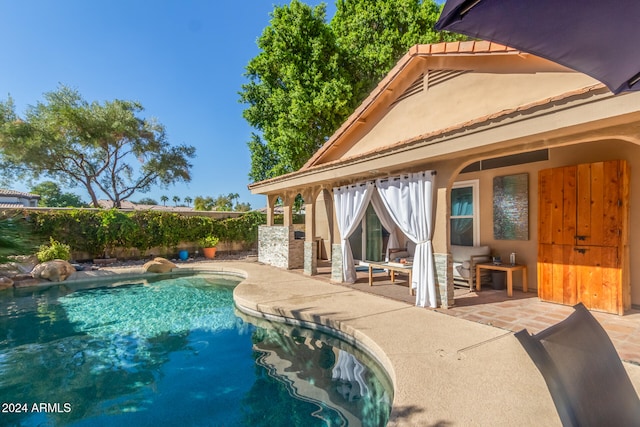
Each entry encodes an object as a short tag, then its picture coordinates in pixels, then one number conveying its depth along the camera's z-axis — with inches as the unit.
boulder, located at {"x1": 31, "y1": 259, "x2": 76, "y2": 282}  432.1
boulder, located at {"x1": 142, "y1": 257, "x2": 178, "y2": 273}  490.6
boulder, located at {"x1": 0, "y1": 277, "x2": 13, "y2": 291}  403.9
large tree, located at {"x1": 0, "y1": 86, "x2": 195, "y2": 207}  842.2
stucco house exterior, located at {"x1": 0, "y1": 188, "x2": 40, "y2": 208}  1221.7
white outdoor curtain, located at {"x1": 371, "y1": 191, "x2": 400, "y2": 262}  414.9
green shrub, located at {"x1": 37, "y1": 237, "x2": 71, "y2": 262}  477.4
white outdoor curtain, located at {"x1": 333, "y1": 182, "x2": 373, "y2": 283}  337.1
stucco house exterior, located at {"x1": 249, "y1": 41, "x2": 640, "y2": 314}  191.3
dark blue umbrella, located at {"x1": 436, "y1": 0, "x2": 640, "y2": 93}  70.9
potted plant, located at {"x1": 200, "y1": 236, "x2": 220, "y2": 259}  655.8
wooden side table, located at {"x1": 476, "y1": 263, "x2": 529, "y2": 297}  284.2
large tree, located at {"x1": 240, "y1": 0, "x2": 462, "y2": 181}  687.1
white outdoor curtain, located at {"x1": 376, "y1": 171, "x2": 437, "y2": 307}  259.0
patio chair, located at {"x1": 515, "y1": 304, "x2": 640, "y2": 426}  55.4
